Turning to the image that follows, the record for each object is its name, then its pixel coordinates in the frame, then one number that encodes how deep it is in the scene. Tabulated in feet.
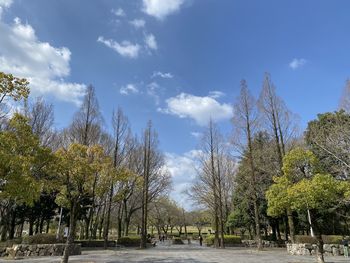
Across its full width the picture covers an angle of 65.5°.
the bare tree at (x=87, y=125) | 72.54
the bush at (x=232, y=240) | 84.23
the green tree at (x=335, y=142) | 47.34
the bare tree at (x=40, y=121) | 66.44
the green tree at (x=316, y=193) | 35.96
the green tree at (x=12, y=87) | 27.89
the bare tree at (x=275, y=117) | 65.10
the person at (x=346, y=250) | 48.20
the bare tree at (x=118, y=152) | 69.98
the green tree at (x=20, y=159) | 26.53
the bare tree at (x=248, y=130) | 67.62
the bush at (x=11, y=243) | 52.87
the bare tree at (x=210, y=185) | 83.76
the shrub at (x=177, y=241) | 116.32
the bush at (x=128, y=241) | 82.41
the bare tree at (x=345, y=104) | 45.47
